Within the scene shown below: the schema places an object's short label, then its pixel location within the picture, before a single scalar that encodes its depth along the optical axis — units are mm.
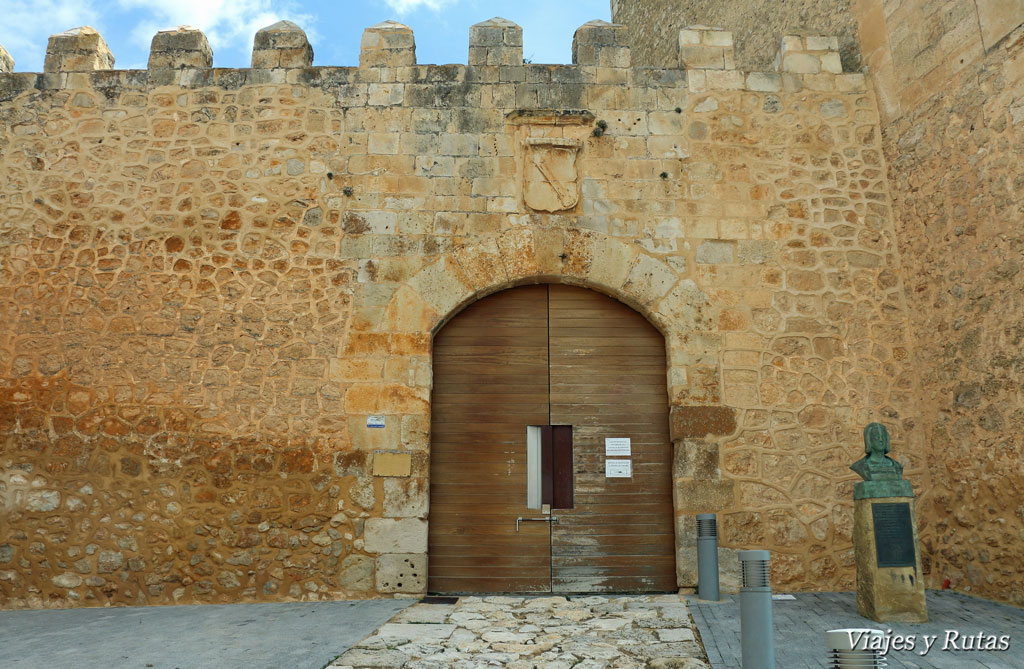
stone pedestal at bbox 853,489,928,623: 4273
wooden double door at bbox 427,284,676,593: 5336
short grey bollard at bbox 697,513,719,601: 4898
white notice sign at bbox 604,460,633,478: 5492
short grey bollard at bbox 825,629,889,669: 2568
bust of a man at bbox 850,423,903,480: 4484
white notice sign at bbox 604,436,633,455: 5527
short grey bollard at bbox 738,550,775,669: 3059
